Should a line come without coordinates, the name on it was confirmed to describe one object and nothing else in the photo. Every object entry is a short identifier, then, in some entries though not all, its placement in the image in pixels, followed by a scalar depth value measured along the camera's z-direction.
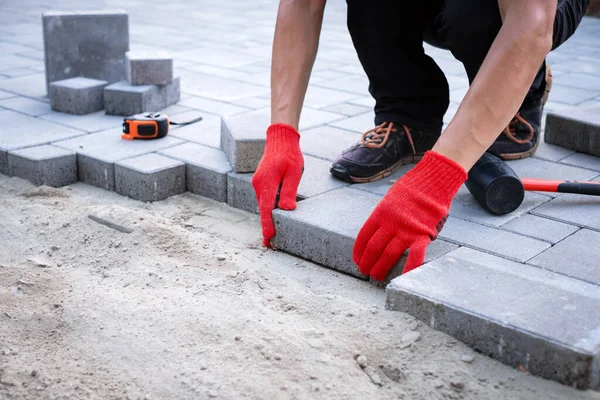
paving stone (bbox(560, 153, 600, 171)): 3.12
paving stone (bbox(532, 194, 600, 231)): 2.54
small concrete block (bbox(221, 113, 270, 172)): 2.90
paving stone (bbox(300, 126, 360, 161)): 3.22
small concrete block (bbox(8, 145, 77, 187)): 3.08
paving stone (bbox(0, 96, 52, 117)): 3.83
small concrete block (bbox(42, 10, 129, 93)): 4.17
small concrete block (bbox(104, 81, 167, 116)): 3.83
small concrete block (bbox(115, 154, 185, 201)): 2.99
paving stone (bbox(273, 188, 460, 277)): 2.37
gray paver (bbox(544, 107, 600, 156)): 3.23
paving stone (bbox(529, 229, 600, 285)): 2.14
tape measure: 3.36
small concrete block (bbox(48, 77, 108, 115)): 3.82
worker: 2.10
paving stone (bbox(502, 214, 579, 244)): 2.41
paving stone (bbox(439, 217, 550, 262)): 2.27
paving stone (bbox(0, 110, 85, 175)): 3.22
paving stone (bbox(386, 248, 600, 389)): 1.70
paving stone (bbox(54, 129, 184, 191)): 3.11
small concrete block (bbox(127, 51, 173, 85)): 3.93
